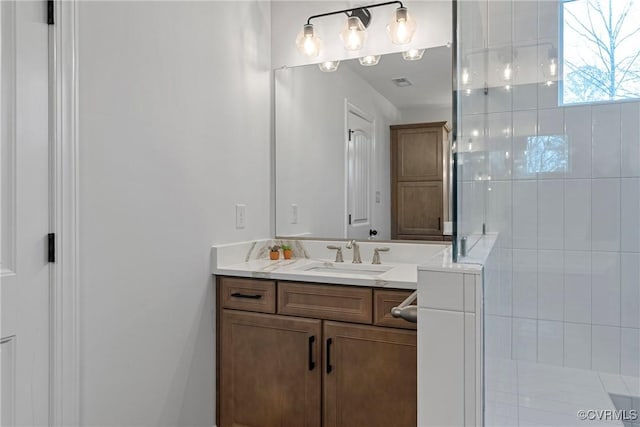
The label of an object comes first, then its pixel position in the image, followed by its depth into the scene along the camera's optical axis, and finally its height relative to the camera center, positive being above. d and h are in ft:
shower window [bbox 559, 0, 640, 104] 5.56 +2.30
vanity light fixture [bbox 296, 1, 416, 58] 6.80 +3.19
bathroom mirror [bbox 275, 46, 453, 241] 6.84 +1.16
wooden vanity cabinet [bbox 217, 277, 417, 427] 5.35 -2.15
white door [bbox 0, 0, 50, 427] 3.83 -0.01
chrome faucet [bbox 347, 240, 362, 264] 7.24 -0.70
